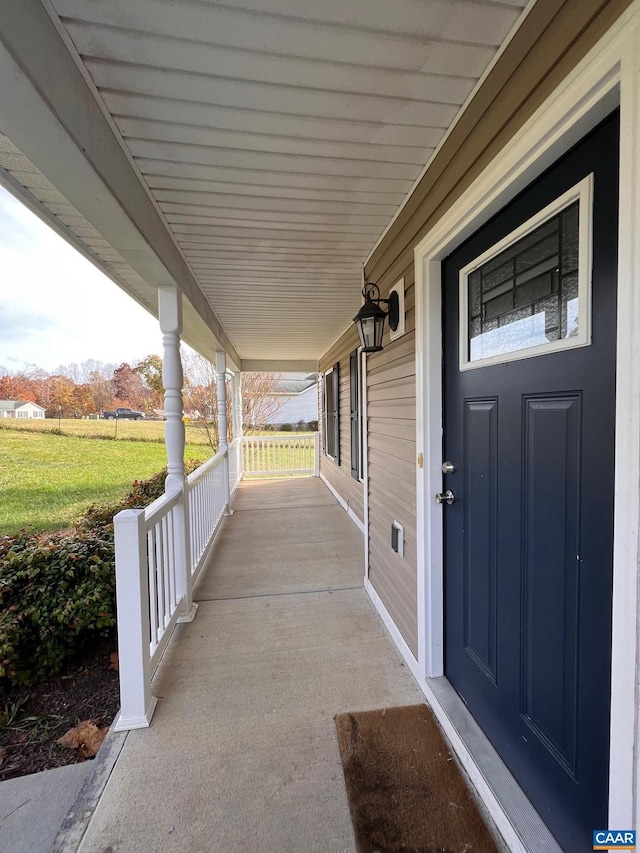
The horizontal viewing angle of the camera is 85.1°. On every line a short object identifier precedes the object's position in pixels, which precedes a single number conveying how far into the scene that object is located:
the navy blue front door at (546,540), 0.88
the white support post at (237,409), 7.05
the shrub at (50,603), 1.99
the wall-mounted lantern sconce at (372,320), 2.14
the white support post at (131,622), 1.57
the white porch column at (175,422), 2.38
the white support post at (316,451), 7.50
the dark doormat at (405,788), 1.13
